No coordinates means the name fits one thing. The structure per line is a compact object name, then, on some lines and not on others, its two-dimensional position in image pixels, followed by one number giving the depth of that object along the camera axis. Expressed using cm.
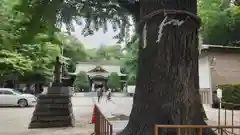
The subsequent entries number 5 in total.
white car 1961
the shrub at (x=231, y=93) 1438
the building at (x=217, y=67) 1775
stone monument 964
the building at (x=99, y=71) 4666
